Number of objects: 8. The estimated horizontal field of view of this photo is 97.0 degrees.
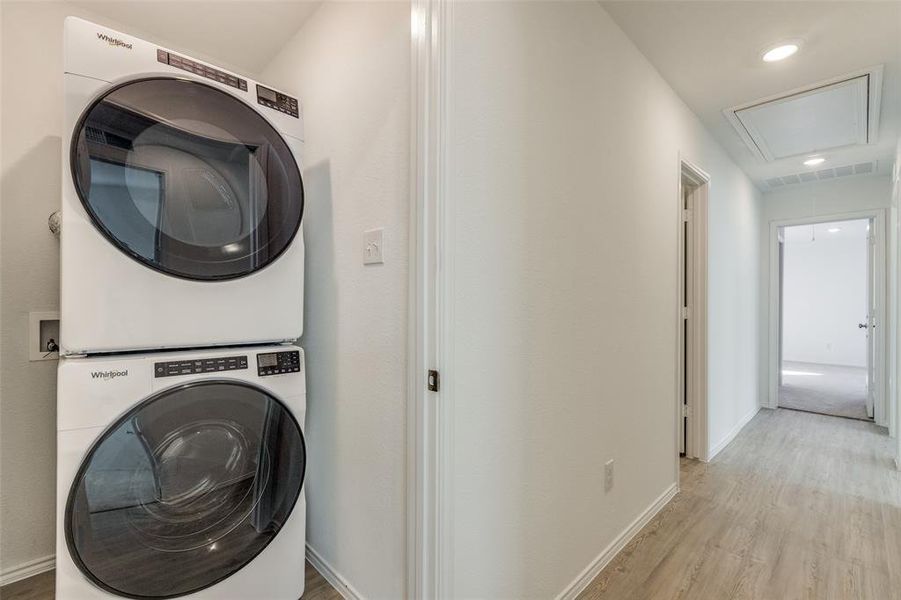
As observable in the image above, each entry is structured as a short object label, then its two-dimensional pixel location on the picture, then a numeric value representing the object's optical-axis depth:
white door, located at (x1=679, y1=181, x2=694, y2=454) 2.83
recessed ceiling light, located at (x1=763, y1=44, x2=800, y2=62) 1.95
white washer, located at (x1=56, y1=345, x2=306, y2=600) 1.02
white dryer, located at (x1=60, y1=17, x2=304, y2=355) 1.05
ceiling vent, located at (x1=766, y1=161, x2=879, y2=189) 3.54
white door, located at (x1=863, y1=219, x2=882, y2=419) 3.83
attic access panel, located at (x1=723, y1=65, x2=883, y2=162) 2.29
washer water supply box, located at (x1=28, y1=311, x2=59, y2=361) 1.56
